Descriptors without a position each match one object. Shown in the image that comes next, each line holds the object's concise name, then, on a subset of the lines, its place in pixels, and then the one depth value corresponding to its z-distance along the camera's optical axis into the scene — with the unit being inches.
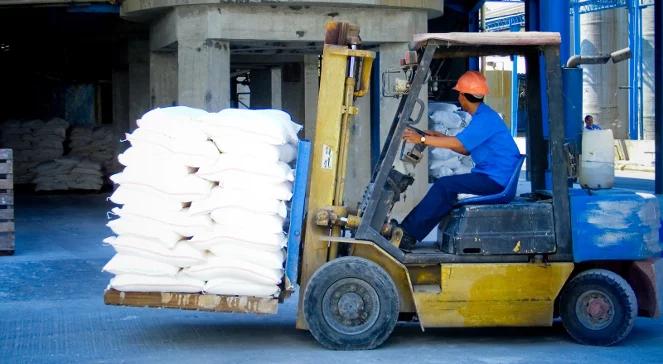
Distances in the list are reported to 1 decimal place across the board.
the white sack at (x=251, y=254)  573.9
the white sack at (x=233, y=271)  573.6
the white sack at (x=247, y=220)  575.2
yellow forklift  575.8
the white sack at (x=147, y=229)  583.5
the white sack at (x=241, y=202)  575.5
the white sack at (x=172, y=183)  585.0
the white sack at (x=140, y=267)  582.9
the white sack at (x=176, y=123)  589.9
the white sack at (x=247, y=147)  579.5
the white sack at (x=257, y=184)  577.0
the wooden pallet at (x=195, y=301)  575.5
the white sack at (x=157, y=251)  581.0
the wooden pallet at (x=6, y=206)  1000.9
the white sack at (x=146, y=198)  586.9
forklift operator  590.2
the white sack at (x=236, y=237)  573.9
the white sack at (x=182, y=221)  582.9
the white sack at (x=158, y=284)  581.6
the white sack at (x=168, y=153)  587.5
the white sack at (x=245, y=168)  577.6
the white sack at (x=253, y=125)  579.8
